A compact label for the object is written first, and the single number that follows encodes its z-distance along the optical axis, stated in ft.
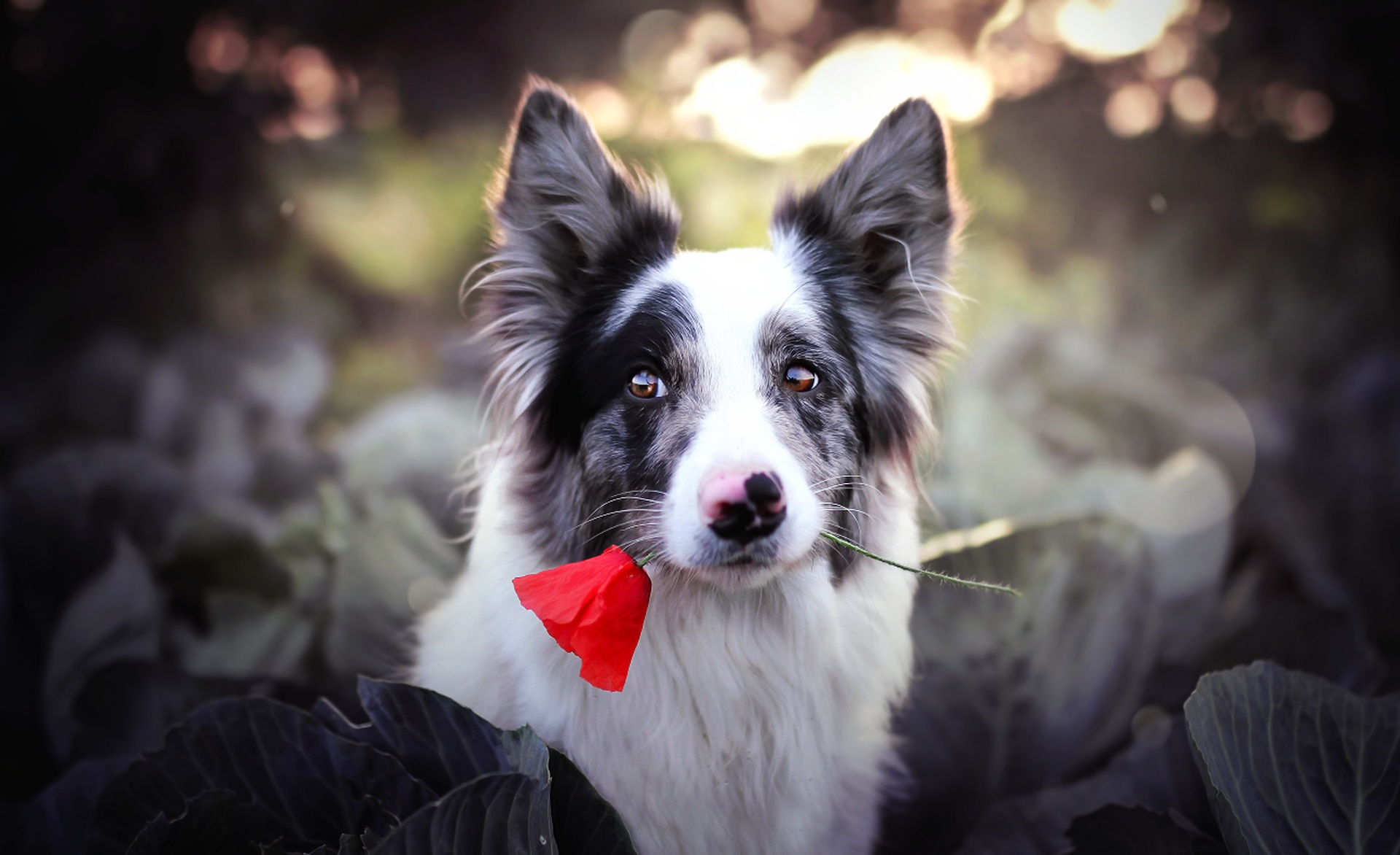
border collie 2.72
